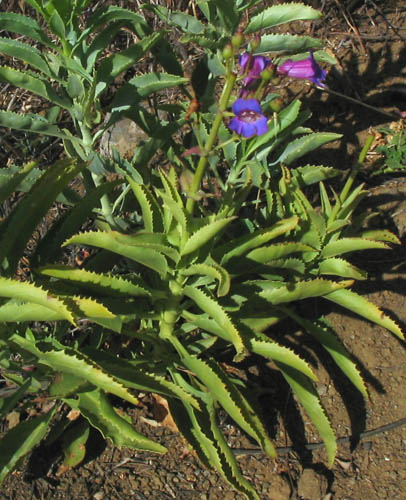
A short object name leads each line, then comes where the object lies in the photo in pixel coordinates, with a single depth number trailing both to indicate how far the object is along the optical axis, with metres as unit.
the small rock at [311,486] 0.96
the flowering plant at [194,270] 0.81
